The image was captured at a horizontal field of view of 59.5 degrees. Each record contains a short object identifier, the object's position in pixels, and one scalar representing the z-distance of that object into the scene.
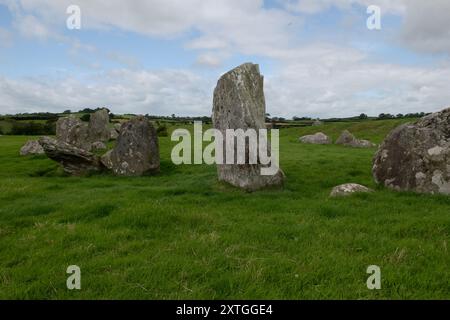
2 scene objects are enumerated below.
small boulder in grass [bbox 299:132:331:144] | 40.97
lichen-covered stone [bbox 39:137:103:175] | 18.52
